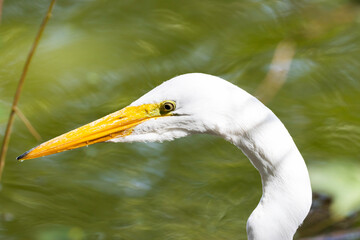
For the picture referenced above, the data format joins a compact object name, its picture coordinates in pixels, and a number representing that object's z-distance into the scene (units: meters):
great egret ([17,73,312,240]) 5.37
